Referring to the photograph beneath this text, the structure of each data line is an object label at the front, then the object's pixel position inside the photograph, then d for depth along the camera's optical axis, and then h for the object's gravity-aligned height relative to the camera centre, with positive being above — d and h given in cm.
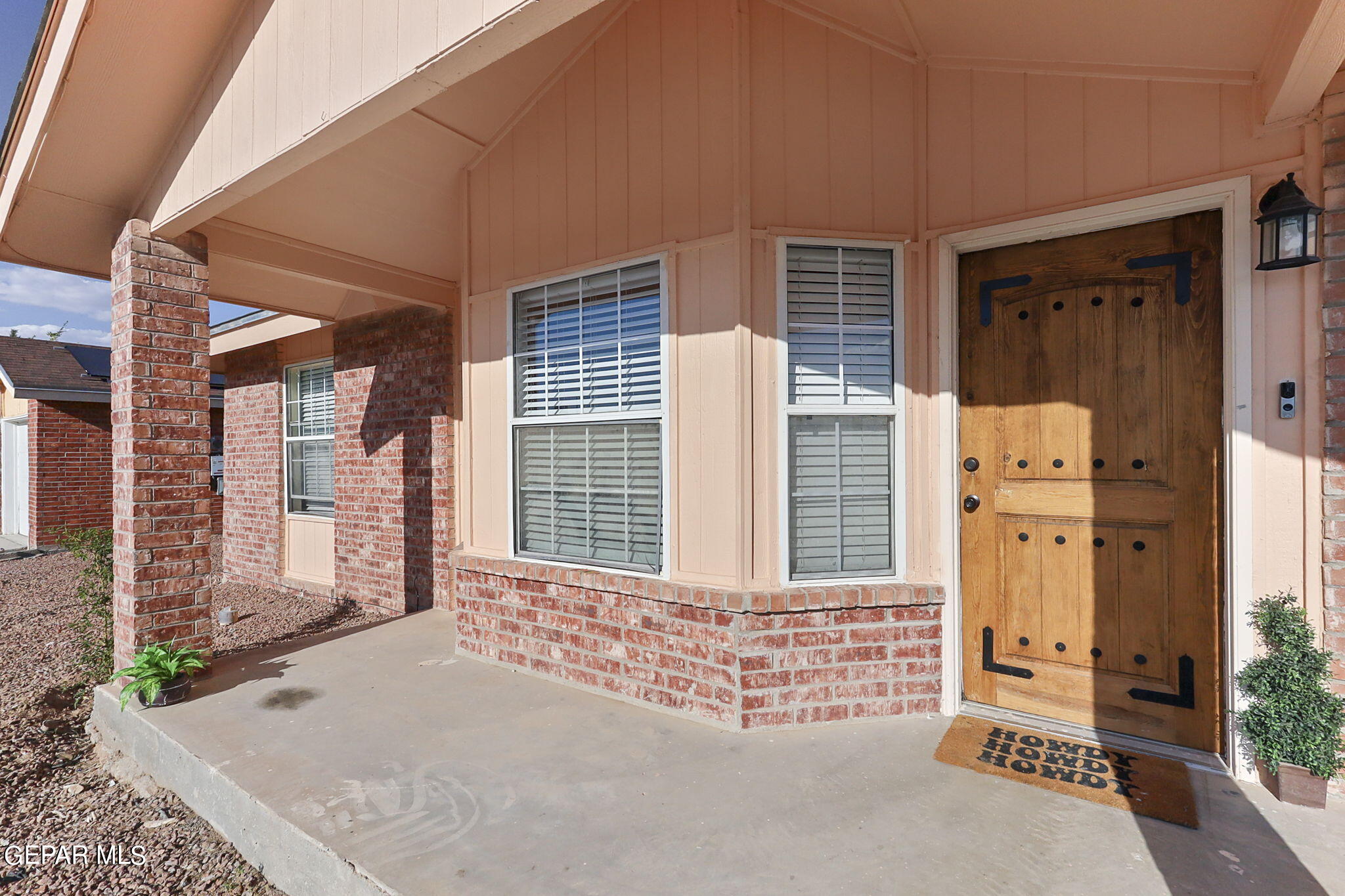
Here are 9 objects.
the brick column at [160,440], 344 +7
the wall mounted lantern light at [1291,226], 221 +76
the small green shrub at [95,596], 393 -93
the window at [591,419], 328 +15
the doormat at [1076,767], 227 -128
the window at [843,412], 304 +16
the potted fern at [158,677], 321 -116
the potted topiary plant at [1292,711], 220 -96
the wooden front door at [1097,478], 261 -16
